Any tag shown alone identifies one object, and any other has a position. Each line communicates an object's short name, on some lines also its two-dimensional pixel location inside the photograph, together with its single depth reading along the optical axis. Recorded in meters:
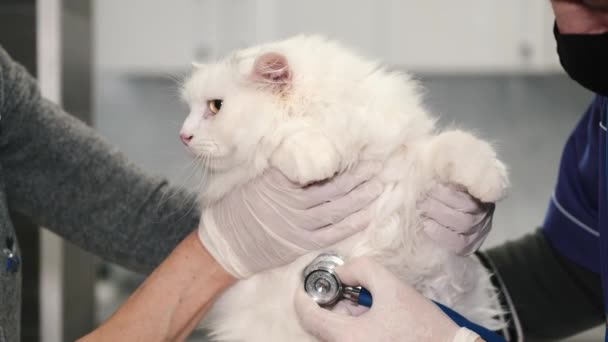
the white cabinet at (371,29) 2.51
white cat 0.92
